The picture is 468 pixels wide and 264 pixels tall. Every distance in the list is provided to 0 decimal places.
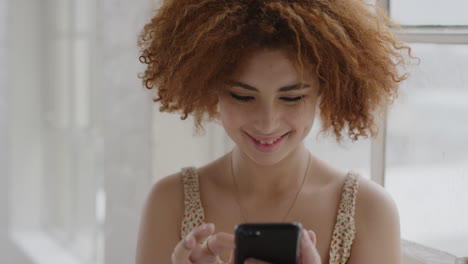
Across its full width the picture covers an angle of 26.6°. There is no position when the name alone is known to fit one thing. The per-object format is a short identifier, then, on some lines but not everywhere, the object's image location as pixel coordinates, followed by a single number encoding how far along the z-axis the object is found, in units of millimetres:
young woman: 1166
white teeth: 1201
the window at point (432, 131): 1330
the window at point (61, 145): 2748
